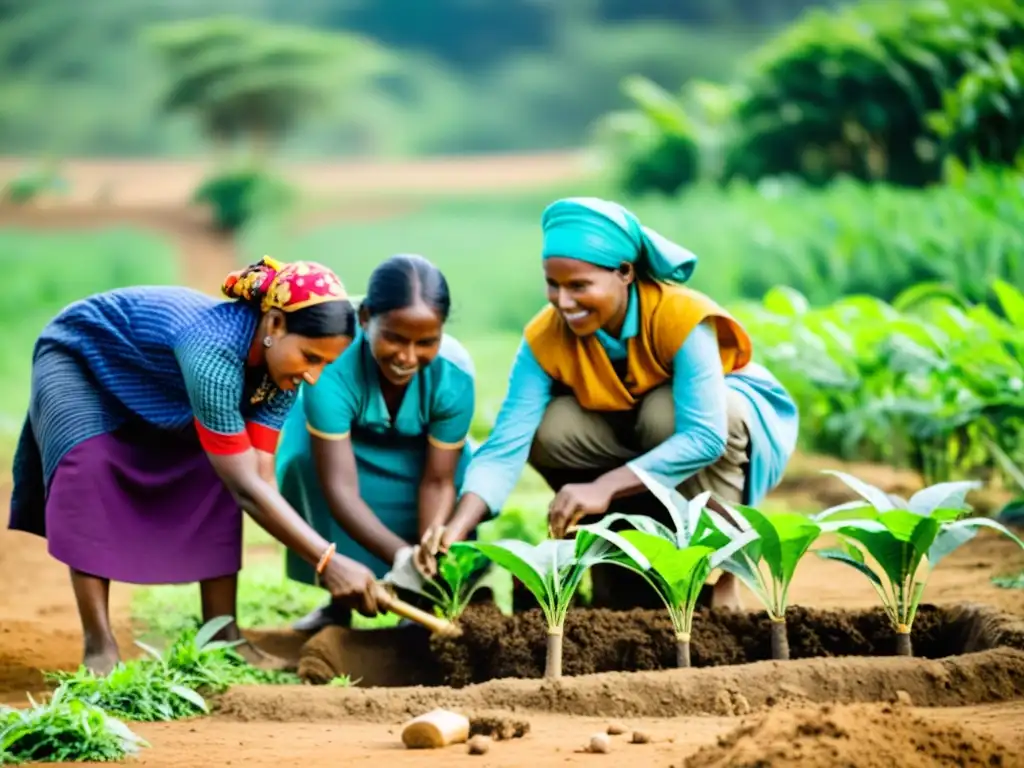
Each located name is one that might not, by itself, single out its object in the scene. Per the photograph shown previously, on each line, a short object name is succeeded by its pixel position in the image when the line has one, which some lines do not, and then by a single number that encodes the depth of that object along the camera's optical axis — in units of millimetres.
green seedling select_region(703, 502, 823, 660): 6621
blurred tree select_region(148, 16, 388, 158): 30875
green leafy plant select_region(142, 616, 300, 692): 7016
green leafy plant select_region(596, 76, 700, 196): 27312
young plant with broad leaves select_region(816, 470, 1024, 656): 6605
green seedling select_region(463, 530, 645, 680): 6855
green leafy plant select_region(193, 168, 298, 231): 28381
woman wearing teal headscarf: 7652
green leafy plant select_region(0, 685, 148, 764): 5711
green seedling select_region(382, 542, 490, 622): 7465
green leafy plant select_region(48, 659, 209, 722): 6570
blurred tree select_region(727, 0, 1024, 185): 21406
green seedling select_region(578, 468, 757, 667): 6578
